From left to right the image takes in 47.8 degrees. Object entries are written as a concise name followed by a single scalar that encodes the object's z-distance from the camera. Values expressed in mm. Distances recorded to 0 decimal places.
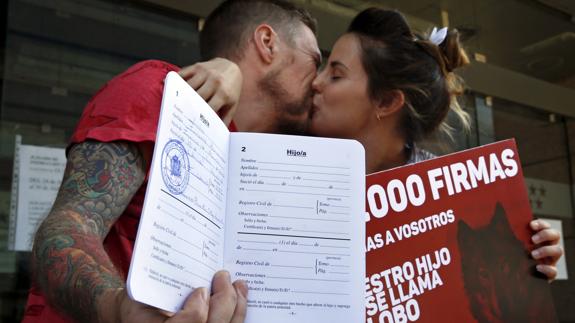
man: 940
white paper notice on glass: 3146
